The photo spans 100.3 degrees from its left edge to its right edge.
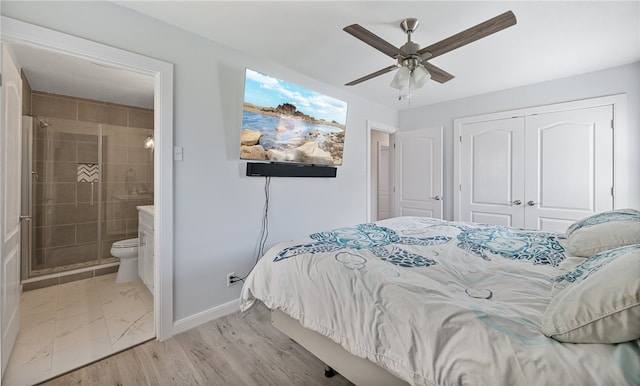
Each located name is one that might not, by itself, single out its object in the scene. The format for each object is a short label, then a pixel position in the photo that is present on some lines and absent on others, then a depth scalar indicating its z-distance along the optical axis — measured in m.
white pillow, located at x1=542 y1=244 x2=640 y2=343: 0.73
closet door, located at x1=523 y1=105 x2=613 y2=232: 2.89
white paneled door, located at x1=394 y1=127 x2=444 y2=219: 4.09
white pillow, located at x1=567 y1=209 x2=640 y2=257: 1.36
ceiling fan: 1.55
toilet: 3.07
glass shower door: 3.09
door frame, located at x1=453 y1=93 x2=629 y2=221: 2.77
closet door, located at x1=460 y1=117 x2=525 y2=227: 3.43
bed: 0.76
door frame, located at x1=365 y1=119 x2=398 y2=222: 3.93
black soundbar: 2.53
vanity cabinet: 2.63
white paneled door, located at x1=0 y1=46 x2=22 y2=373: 1.54
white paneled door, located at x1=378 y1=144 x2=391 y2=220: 5.68
